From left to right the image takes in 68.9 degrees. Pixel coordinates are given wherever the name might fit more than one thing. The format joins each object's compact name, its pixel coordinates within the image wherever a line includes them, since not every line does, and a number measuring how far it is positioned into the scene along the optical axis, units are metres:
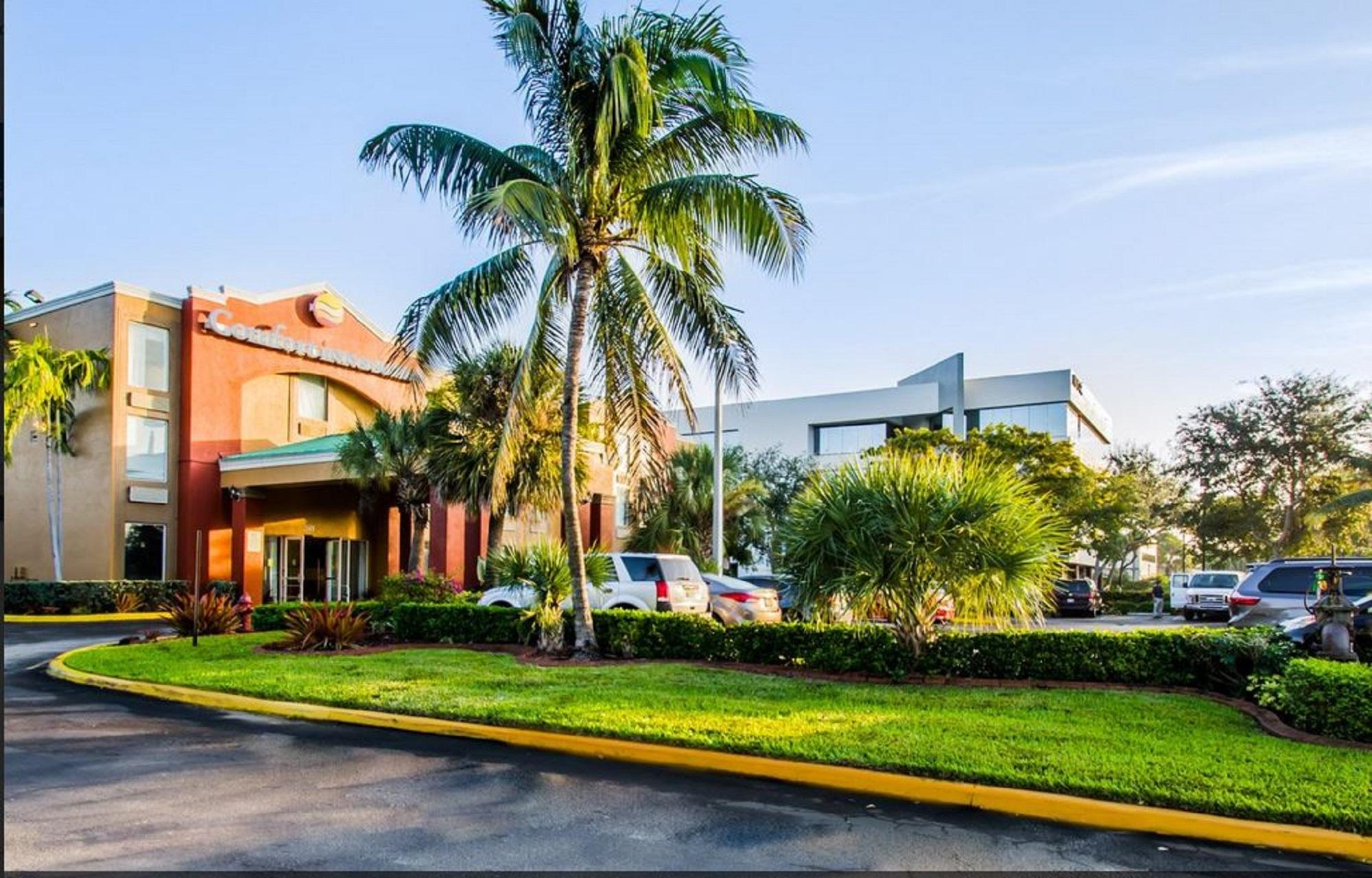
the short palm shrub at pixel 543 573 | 15.06
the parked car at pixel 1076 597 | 34.25
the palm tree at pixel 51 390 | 25.08
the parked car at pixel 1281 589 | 16.75
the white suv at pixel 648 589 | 17.28
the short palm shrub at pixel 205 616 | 17.83
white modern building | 54.38
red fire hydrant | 19.20
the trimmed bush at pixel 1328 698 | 8.46
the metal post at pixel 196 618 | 16.34
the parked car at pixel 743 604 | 18.42
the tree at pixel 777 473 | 43.09
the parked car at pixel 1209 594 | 31.91
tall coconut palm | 13.31
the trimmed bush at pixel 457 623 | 15.97
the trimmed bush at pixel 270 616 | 19.50
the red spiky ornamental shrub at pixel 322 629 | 15.92
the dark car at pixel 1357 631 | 12.18
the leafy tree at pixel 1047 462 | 37.38
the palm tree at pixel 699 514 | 33.44
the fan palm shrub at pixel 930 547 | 11.59
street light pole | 24.52
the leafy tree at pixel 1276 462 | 40.97
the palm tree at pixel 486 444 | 22.41
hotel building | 27.30
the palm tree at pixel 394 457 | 24.75
